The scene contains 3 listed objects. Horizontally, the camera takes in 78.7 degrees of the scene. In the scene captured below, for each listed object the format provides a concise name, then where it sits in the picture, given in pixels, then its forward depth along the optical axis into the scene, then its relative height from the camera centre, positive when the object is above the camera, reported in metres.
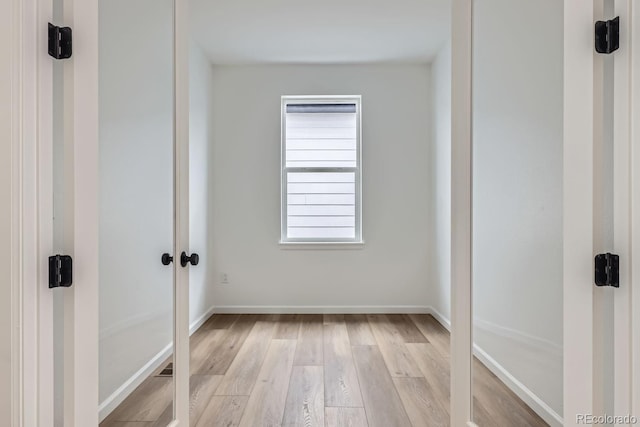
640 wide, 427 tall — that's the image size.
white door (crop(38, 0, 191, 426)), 1.04 +0.01
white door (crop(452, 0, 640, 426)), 0.98 +0.00
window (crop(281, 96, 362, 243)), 4.47 +0.48
